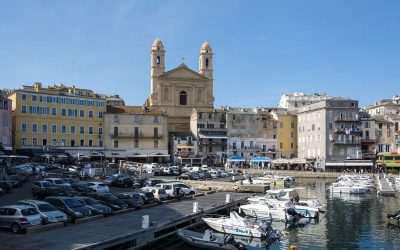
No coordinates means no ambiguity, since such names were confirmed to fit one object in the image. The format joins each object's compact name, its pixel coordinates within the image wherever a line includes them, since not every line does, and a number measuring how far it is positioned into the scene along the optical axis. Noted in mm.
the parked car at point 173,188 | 45147
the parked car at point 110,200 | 35678
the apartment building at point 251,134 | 106375
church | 115156
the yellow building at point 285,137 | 110375
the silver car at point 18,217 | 26672
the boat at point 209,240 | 28234
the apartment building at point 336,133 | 96875
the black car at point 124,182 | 54938
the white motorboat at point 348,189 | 64250
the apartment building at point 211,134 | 103750
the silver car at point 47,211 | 28516
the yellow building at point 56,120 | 88875
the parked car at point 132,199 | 37031
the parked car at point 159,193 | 42928
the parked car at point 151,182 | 52966
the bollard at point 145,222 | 28609
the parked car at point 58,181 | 44309
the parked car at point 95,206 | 32566
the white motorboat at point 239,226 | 32812
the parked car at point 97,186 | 45125
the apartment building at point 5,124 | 76562
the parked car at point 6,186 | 44656
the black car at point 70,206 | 30797
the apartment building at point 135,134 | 97375
